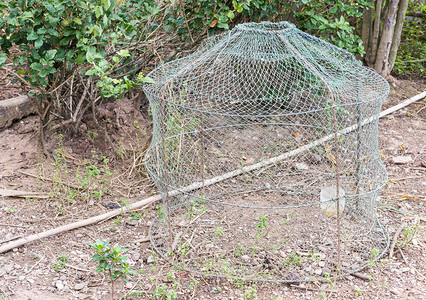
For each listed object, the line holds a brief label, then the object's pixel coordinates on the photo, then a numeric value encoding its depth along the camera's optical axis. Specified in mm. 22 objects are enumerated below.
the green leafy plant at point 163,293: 2869
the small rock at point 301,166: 4445
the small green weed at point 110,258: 2662
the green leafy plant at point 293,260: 3199
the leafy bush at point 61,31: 3268
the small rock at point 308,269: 3188
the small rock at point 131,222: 3729
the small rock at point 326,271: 3172
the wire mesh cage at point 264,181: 3293
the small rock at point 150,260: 3311
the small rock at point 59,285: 3006
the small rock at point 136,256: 3343
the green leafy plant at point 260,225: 3155
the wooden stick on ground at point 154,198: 3388
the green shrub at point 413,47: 6297
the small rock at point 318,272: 3170
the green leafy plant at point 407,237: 3375
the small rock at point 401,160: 4547
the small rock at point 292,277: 3100
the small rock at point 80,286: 3014
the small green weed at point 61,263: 3166
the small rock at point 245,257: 3324
